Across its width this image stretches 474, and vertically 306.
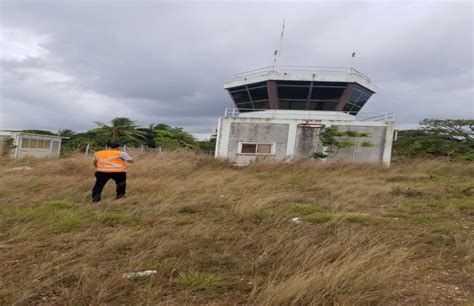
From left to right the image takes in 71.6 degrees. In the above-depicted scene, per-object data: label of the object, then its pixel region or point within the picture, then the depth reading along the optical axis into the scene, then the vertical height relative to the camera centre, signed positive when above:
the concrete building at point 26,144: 23.09 -1.13
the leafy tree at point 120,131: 36.97 +0.91
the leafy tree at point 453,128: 28.72 +4.27
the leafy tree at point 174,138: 38.87 +0.98
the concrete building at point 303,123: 18.36 +2.18
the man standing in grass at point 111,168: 6.48 -0.59
